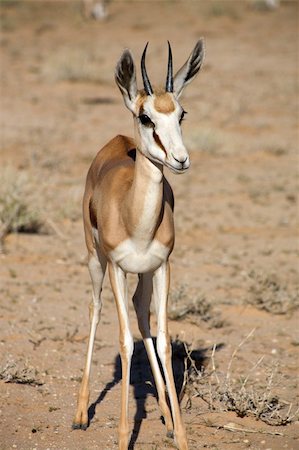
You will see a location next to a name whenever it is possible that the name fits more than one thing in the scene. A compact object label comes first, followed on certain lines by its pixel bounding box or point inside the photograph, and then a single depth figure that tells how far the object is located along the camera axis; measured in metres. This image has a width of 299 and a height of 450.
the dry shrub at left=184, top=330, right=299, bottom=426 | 11.06
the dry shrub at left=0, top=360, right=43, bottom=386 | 11.91
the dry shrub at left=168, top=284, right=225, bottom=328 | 15.00
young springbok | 9.46
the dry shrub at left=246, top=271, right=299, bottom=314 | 15.83
